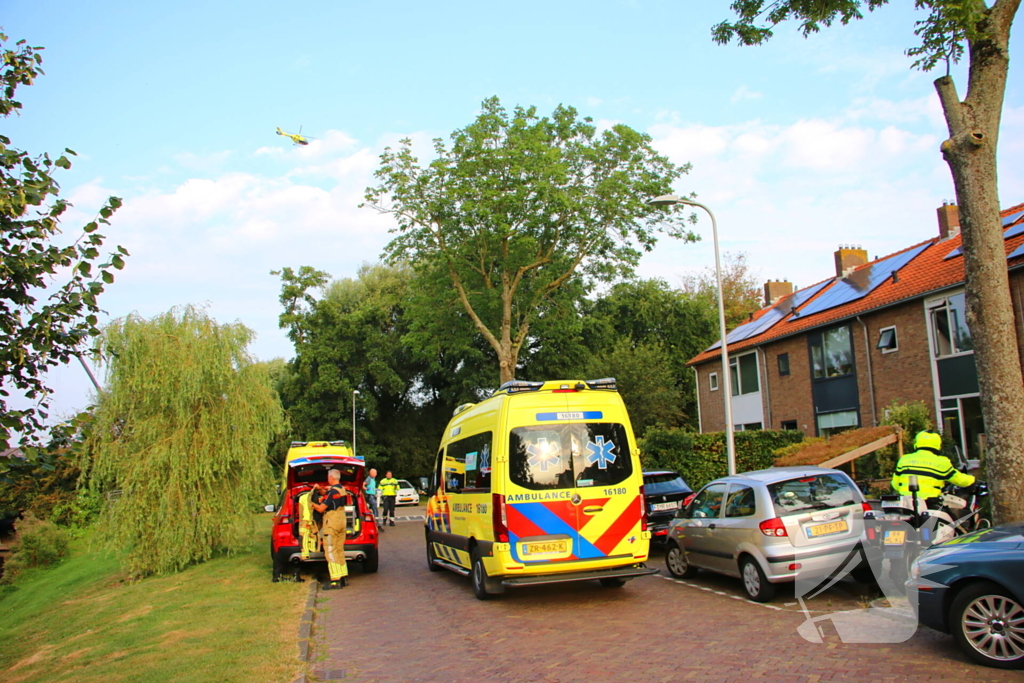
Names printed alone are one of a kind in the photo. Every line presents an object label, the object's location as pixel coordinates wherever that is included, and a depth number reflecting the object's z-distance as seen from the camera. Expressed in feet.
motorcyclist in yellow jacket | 29.84
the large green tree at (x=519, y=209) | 87.04
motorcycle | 28.40
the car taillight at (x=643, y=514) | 32.14
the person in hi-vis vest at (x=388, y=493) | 76.34
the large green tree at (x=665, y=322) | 151.23
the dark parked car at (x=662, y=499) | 44.55
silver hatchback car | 28.91
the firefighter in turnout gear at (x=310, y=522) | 39.96
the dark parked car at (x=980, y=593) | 19.22
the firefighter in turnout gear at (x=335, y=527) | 38.96
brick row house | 67.46
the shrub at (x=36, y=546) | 66.59
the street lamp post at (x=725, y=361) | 52.27
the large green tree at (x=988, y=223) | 29.76
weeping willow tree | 45.32
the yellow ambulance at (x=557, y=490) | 30.83
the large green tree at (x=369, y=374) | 149.48
